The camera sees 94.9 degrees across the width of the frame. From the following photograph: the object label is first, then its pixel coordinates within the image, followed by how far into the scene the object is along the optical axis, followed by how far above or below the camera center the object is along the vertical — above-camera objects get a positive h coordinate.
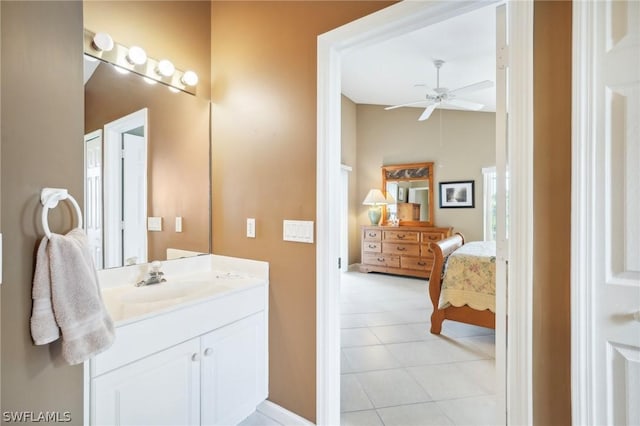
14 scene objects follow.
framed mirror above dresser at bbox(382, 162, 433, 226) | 5.54 +0.39
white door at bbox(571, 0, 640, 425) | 0.91 -0.01
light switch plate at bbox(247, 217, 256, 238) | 1.82 -0.09
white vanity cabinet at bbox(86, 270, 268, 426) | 1.11 -0.68
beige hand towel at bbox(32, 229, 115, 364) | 0.85 -0.26
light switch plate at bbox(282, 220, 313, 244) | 1.60 -0.10
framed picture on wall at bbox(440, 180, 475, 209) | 5.21 +0.33
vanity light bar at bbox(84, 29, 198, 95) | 1.46 +0.83
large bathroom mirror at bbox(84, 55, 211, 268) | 1.51 +0.26
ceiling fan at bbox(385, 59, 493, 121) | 3.60 +1.45
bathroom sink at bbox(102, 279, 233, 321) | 1.21 -0.40
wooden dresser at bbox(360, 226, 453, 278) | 5.11 -0.66
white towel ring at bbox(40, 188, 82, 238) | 0.86 +0.04
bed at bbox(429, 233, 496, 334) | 2.71 -0.72
